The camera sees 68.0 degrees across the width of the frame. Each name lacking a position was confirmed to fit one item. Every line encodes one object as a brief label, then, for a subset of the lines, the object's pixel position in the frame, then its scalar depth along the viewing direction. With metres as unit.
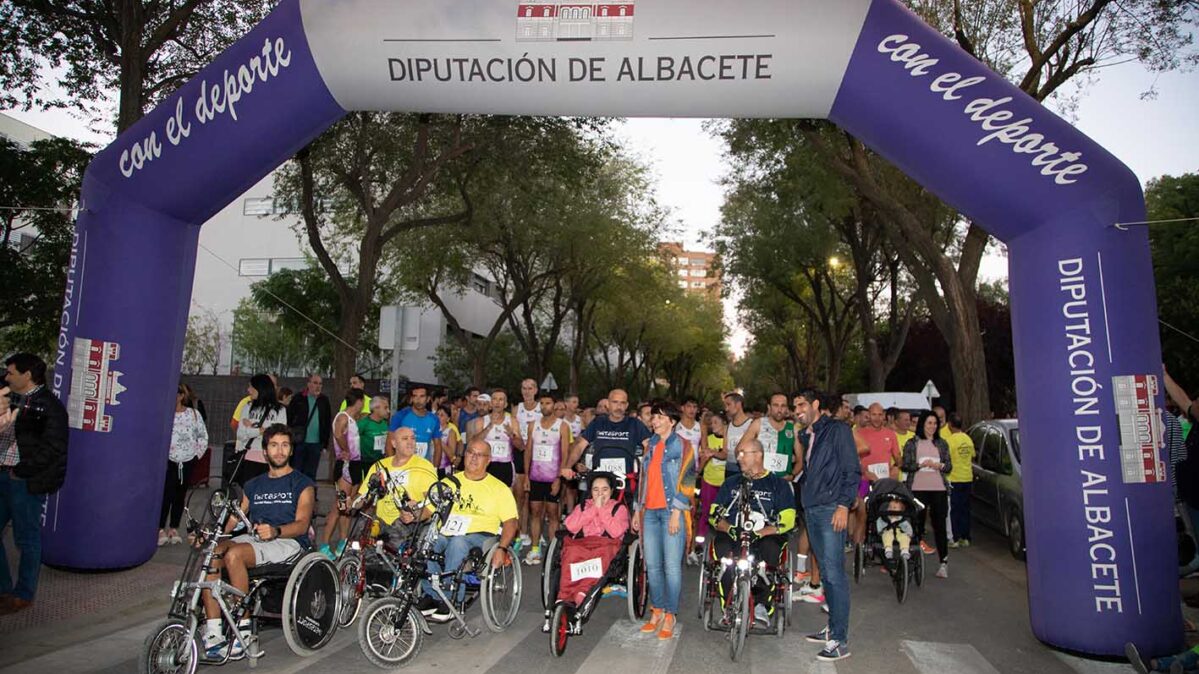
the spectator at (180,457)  10.26
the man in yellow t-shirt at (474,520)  6.72
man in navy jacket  6.69
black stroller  8.77
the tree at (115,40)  12.98
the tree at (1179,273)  31.80
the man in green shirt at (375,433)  10.80
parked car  11.62
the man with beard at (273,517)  5.84
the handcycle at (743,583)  6.58
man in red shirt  10.72
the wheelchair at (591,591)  6.46
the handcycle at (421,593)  5.99
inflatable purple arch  6.75
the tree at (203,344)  40.00
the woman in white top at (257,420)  9.93
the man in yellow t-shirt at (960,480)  12.06
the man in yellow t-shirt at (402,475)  7.15
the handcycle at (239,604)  5.16
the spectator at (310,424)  10.85
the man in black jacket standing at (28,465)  6.77
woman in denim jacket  7.25
